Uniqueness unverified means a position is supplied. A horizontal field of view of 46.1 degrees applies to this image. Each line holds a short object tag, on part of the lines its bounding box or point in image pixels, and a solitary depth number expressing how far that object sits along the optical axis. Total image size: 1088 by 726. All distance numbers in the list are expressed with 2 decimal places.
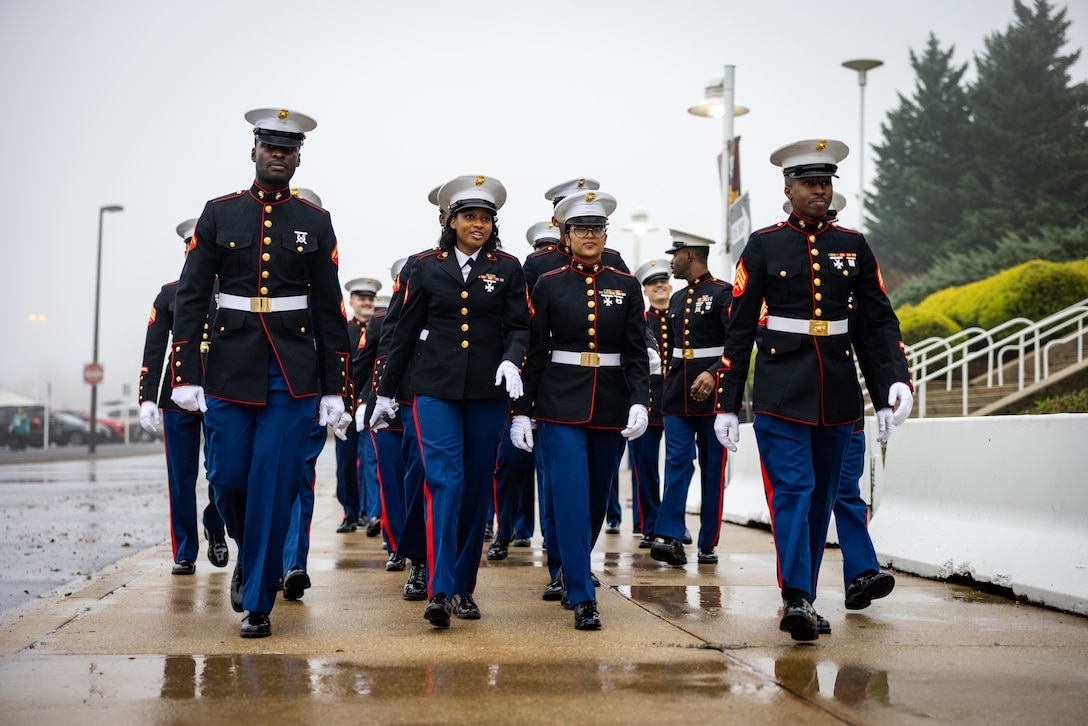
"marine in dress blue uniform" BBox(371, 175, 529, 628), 6.35
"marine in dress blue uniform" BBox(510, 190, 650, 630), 6.54
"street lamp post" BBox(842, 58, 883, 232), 27.52
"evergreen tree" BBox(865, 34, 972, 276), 55.03
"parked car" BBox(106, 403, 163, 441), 61.78
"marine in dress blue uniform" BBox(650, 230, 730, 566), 9.04
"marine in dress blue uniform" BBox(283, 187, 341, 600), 7.16
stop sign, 39.66
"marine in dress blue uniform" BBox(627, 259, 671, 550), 10.12
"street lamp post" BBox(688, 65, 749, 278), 15.87
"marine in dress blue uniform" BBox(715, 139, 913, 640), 6.06
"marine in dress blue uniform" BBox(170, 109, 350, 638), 6.00
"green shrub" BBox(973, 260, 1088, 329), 22.77
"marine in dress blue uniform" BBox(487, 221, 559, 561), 9.81
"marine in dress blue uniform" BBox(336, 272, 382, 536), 12.01
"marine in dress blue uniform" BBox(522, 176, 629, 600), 7.28
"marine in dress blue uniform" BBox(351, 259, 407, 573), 8.68
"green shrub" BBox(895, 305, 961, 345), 23.86
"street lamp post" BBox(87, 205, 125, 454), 40.19
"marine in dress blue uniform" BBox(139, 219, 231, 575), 8.50
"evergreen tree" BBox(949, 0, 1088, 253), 47.25
